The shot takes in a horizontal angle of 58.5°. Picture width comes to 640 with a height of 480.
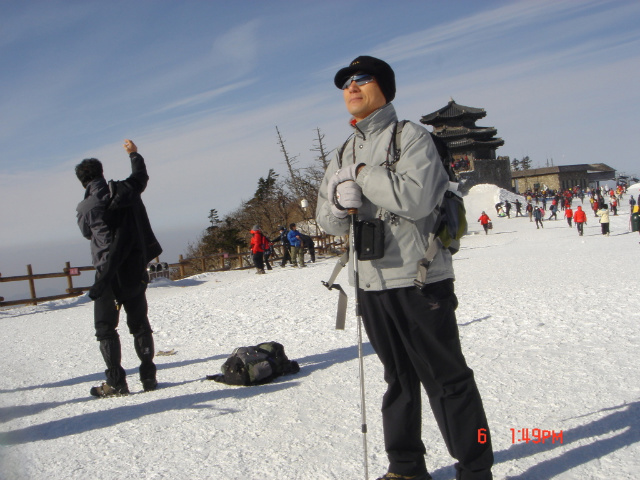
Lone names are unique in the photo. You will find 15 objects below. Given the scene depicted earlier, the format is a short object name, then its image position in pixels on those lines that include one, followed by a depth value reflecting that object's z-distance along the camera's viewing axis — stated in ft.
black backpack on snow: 15.33
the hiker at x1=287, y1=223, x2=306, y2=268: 70.74
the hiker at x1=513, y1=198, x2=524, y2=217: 181.16
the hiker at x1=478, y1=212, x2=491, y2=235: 122.84
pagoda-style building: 249.55
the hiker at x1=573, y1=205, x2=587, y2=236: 90.45
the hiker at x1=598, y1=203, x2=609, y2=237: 88.80
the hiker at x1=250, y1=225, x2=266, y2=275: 63.98
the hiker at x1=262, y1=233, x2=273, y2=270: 66.18
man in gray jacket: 7.80
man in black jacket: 15.03
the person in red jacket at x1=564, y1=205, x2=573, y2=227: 116.78
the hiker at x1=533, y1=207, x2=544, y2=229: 127.85
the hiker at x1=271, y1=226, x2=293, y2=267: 73.94
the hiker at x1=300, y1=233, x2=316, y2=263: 77.49
